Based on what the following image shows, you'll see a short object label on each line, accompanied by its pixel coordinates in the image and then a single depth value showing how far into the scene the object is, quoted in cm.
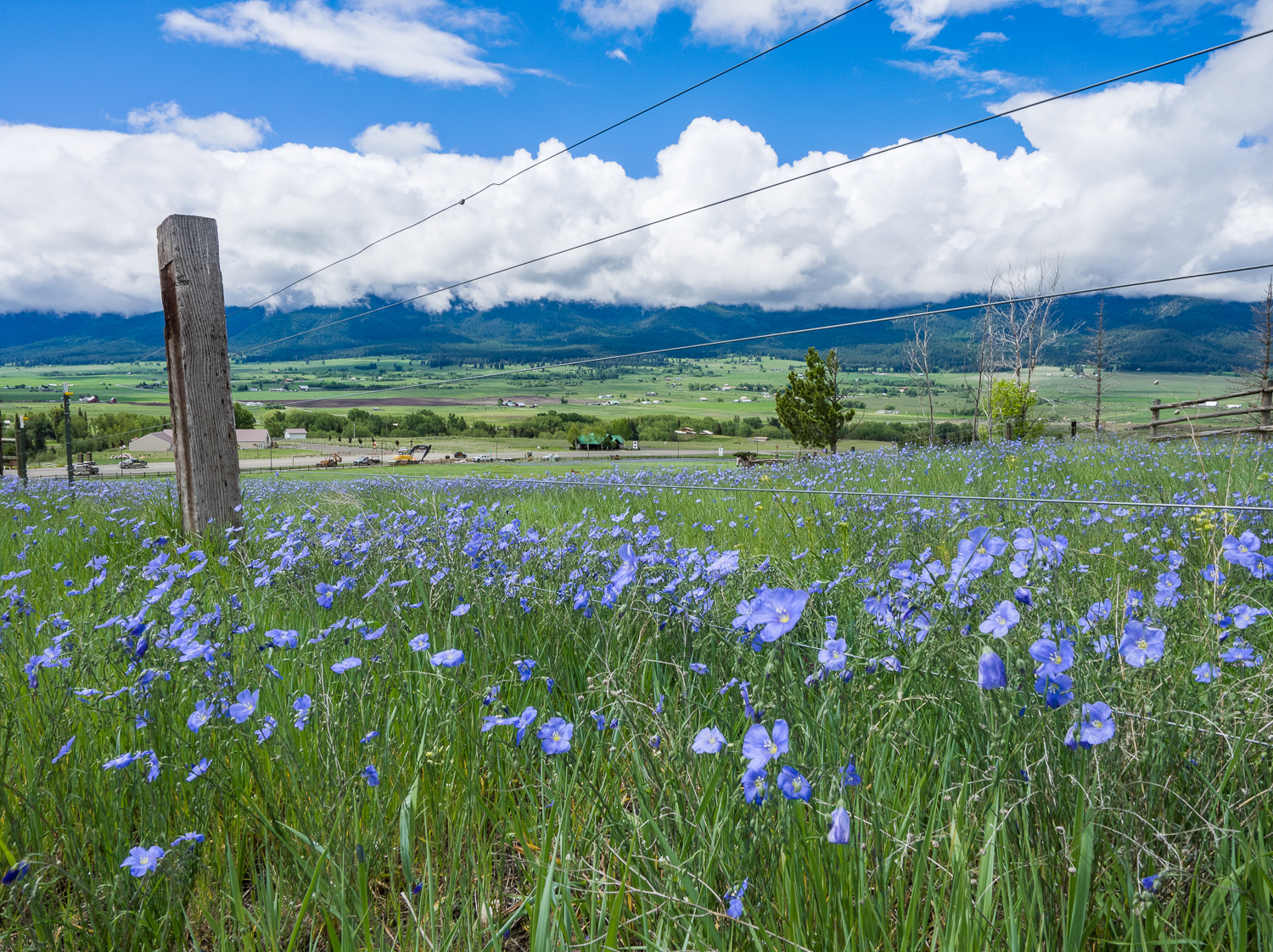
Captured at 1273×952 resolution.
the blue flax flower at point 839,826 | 93
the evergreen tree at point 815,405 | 3428
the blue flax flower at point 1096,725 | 106
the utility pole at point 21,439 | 1708
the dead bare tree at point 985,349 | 2790
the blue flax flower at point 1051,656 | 110
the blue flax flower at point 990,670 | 101
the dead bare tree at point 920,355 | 2773
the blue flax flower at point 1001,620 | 126
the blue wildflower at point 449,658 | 158
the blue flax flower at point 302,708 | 162
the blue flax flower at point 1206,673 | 144
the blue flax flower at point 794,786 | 98
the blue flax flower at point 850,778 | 105
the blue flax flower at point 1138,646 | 126
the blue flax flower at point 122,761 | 138
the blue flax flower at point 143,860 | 122
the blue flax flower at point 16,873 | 113
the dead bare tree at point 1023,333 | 2866
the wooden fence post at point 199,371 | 491
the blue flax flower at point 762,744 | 101
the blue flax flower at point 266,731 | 142
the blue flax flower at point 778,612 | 111
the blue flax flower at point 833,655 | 125
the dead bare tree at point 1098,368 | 3062
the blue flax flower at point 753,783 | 101
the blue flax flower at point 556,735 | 132
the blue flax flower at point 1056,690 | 111
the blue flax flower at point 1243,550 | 189
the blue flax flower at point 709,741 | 124
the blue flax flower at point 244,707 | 150
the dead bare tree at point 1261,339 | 2751
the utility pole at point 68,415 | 1603
